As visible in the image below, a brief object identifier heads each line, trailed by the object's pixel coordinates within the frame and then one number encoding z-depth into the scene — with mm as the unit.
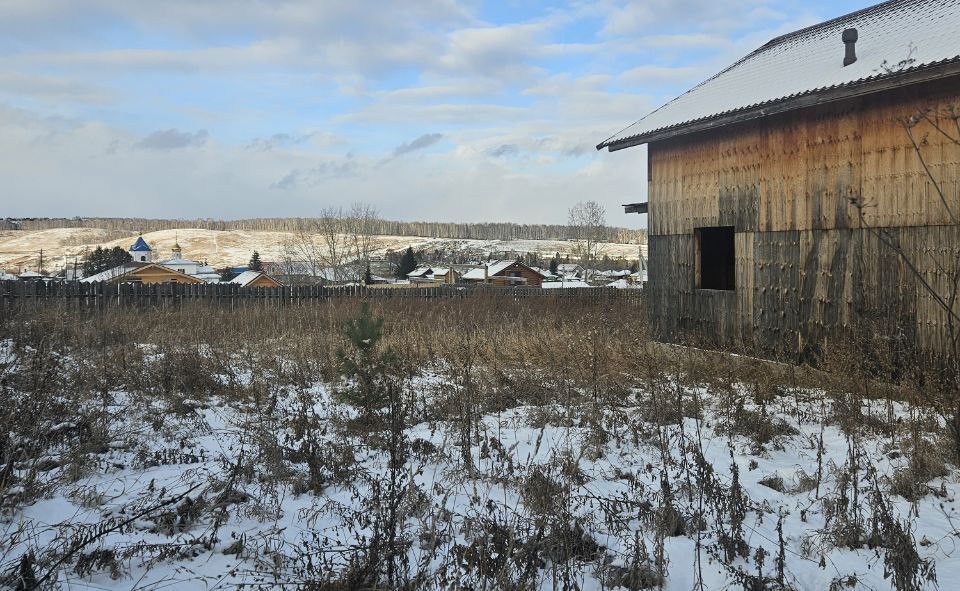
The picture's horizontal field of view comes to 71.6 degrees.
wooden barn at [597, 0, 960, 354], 7445
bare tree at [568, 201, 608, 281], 68625
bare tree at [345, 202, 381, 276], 62150
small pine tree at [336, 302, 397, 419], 6551
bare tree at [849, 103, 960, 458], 7020
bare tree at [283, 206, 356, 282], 59562
